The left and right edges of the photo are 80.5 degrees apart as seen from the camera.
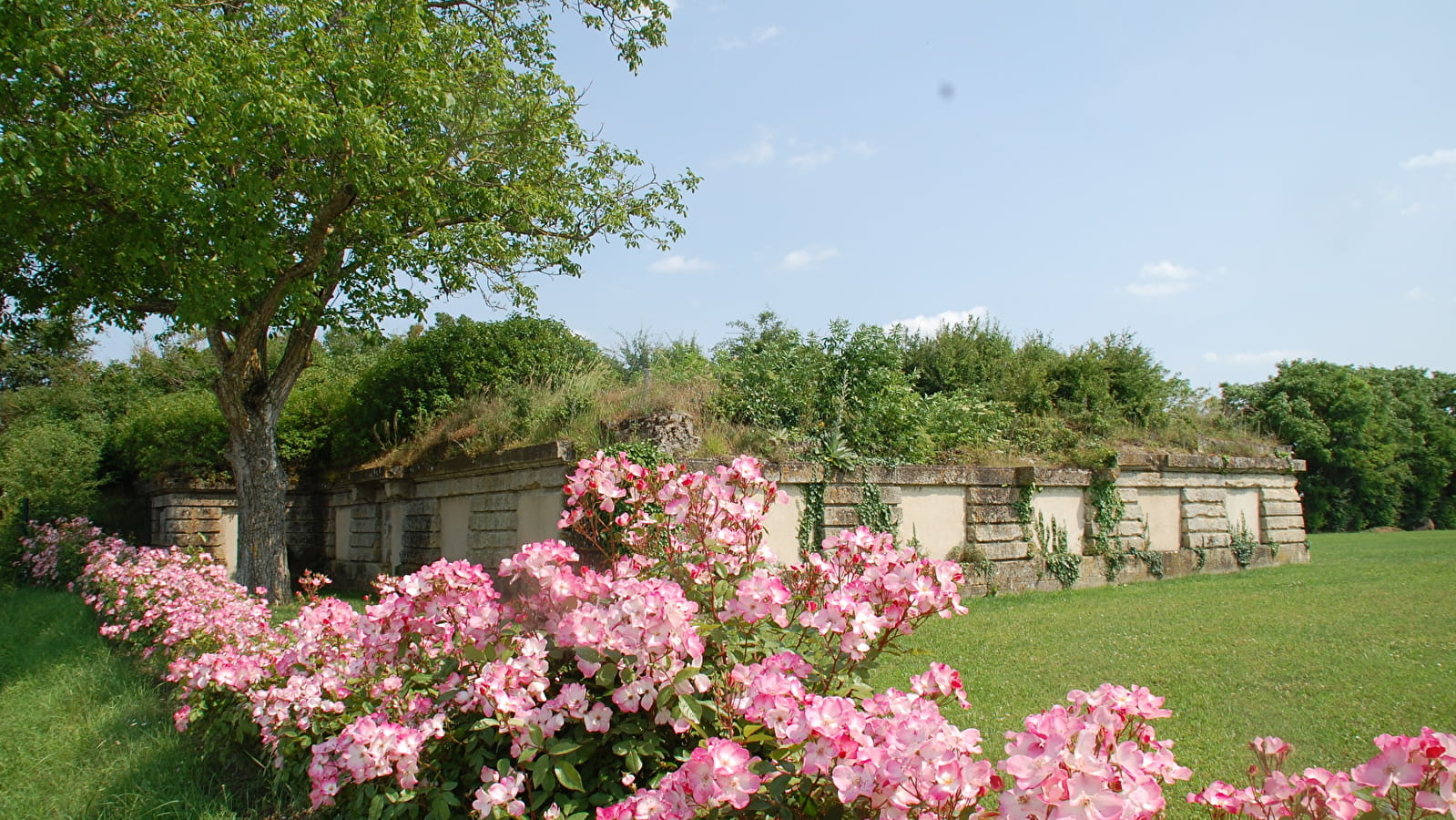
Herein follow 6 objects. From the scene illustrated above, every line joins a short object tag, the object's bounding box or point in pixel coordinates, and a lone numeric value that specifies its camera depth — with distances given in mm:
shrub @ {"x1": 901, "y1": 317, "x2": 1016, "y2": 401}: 13508
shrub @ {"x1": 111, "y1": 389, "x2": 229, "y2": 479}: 14055
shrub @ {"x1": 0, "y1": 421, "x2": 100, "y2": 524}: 15609
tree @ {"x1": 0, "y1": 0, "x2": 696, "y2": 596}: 7801
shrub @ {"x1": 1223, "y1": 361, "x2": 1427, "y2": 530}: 29922
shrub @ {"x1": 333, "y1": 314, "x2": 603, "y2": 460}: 10914
